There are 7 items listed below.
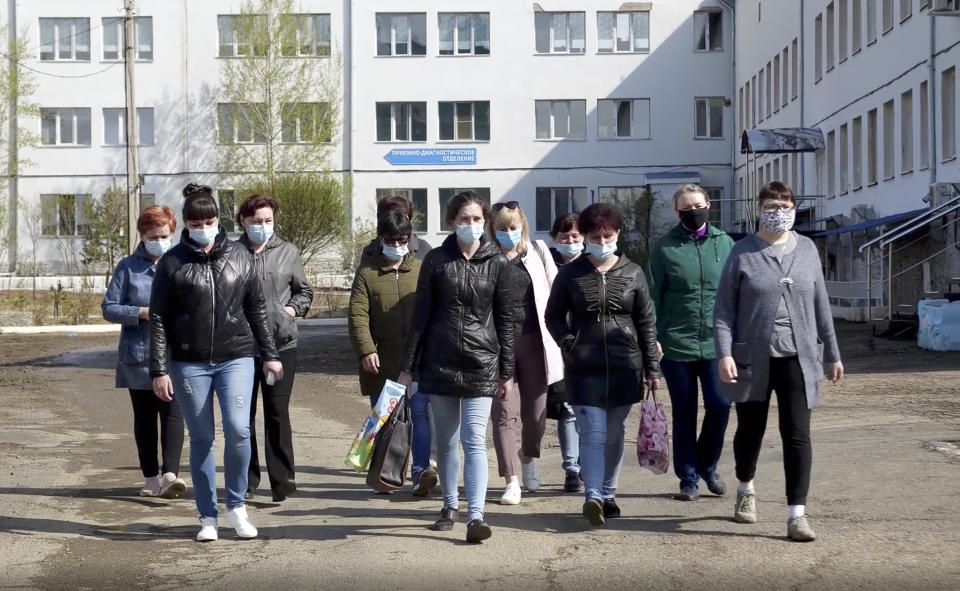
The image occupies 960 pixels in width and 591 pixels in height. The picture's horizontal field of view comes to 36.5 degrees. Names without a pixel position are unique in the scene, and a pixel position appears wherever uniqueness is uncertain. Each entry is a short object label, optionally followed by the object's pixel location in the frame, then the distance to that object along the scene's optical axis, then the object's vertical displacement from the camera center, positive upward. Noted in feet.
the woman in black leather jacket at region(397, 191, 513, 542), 25.61 -1.30
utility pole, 117.70 +10.57
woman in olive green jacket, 30.78 -0.90
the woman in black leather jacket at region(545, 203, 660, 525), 26.43 -1.32
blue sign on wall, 184.34 +14.15
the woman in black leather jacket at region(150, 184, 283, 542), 25.36 -1.21
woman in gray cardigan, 24.97 -1.14
